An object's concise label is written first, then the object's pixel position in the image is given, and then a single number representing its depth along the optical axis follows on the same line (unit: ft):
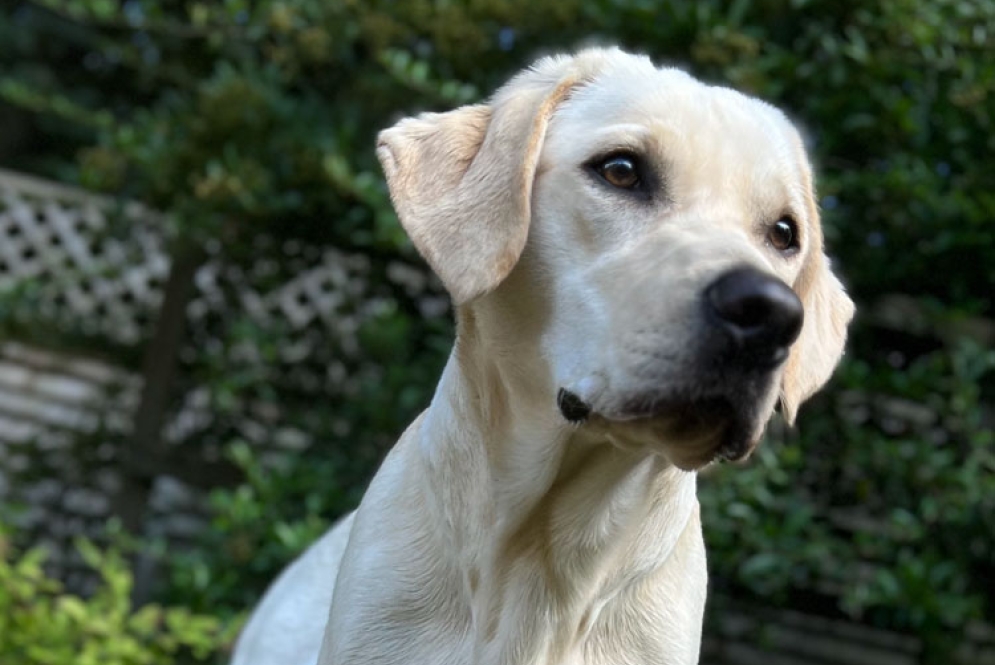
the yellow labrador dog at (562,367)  6.44
